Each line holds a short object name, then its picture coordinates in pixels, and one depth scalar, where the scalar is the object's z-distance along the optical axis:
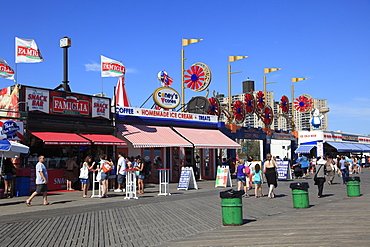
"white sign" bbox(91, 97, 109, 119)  22.72
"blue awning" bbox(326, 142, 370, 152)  49.81
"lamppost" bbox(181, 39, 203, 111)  33.31
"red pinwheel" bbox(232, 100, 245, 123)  36.09
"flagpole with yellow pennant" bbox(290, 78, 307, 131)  52.19
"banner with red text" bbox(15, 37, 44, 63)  21.33
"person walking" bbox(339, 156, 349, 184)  25.05
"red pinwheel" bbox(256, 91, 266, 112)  39.47
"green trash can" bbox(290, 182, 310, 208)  13.06
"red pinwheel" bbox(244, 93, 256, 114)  37.87
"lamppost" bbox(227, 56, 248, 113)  39.72
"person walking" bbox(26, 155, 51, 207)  14.46
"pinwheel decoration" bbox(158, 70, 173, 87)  36.12
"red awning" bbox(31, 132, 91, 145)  19.16
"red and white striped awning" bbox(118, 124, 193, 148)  23.69
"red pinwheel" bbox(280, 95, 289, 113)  45.88
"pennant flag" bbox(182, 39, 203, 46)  34.94
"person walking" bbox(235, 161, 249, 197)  17.34
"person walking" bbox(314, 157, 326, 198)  16.17
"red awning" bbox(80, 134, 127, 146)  21.12
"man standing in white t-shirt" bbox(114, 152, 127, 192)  18.16
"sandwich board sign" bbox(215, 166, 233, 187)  22.14
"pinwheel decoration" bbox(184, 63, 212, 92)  33.00
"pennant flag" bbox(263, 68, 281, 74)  48.09
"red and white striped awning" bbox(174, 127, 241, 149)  27.48
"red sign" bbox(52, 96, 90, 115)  20.98
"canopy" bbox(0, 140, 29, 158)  15.46
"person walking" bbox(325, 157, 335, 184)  21.35
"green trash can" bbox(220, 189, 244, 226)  10.01
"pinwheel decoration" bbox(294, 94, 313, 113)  51.09
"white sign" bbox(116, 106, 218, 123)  25.30
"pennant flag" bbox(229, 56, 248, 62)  40.62
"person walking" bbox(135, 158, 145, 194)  18.14
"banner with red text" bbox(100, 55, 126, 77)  25.34
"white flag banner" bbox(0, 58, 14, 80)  21.41
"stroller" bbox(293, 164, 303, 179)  28.77
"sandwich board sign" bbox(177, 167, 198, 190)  20.83
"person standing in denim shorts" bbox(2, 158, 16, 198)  17.55
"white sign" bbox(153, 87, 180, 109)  27.39
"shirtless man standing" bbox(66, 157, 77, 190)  20.46
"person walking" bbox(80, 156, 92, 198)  17.34
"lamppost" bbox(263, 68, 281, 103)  48.09
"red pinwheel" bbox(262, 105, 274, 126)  40.25
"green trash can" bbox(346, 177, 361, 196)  17.02
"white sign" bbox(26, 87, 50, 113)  19.72
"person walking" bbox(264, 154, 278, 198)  16.02
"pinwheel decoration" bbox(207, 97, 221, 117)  33.30
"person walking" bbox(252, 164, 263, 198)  16.52
